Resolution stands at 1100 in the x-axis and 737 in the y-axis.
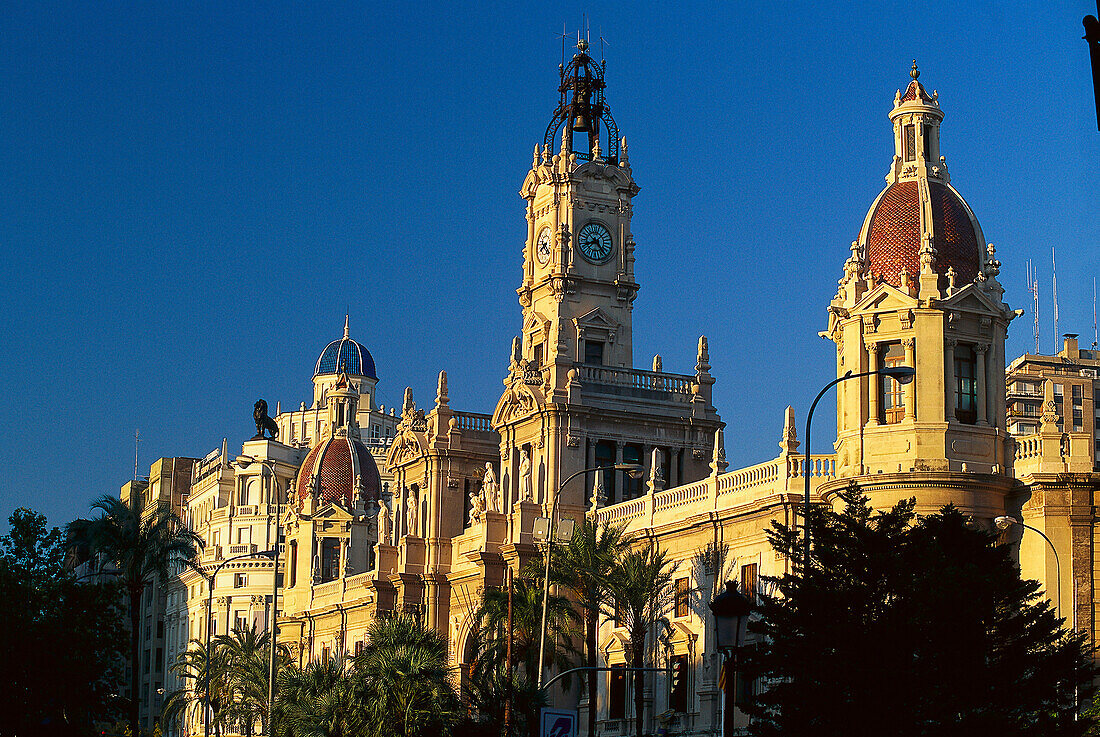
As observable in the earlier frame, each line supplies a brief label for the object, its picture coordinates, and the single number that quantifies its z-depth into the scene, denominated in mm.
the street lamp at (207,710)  80750
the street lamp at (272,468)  138325
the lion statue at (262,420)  156750
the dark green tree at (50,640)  65250
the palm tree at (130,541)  74438
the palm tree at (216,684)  98312
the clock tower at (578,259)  81750
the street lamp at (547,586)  51500
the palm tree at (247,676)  87812
